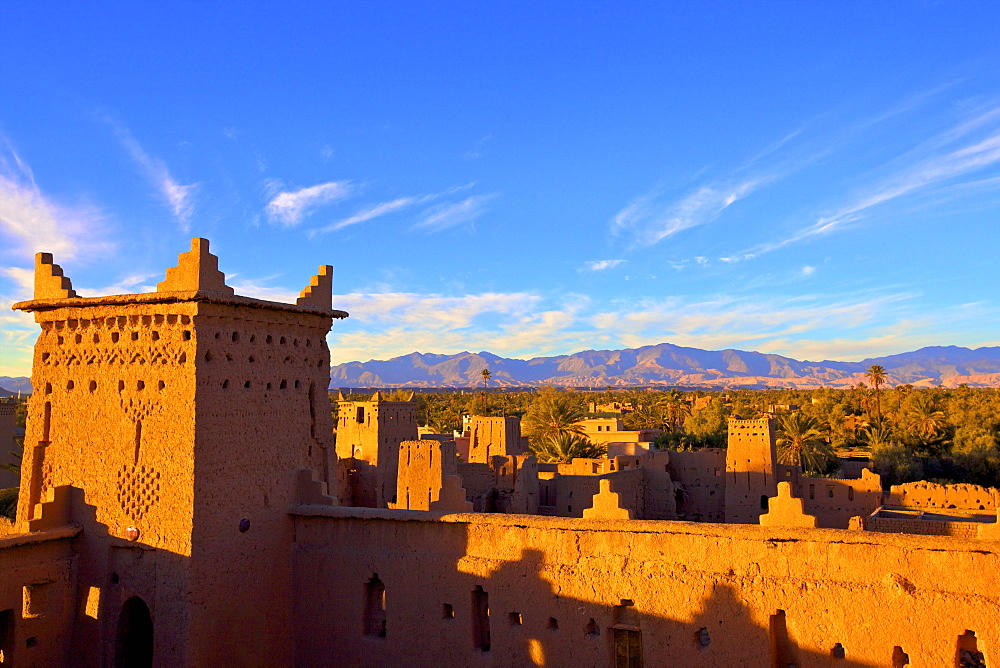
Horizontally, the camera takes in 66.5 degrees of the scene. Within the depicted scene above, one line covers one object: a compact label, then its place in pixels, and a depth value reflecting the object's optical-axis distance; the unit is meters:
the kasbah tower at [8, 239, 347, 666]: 8.67
